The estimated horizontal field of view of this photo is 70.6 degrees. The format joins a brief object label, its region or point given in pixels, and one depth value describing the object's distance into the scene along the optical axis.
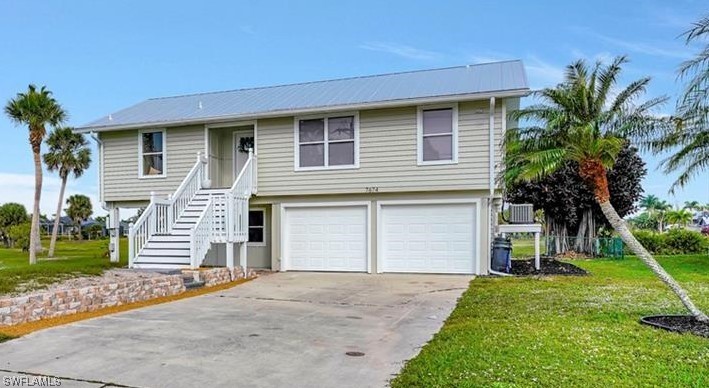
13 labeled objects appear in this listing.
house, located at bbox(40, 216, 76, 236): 62.81
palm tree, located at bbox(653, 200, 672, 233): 43.50
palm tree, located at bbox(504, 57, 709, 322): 7.12
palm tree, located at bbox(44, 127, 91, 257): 29.86
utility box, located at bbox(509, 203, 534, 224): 14.27
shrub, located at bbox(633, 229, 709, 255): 22.75
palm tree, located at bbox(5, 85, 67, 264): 23.02
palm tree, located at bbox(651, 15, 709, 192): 6.96
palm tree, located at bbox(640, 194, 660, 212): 49.19
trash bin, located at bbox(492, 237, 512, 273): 13.19
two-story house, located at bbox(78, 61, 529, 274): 12.71
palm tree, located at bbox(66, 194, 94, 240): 55.53
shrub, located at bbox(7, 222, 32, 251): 35.03
